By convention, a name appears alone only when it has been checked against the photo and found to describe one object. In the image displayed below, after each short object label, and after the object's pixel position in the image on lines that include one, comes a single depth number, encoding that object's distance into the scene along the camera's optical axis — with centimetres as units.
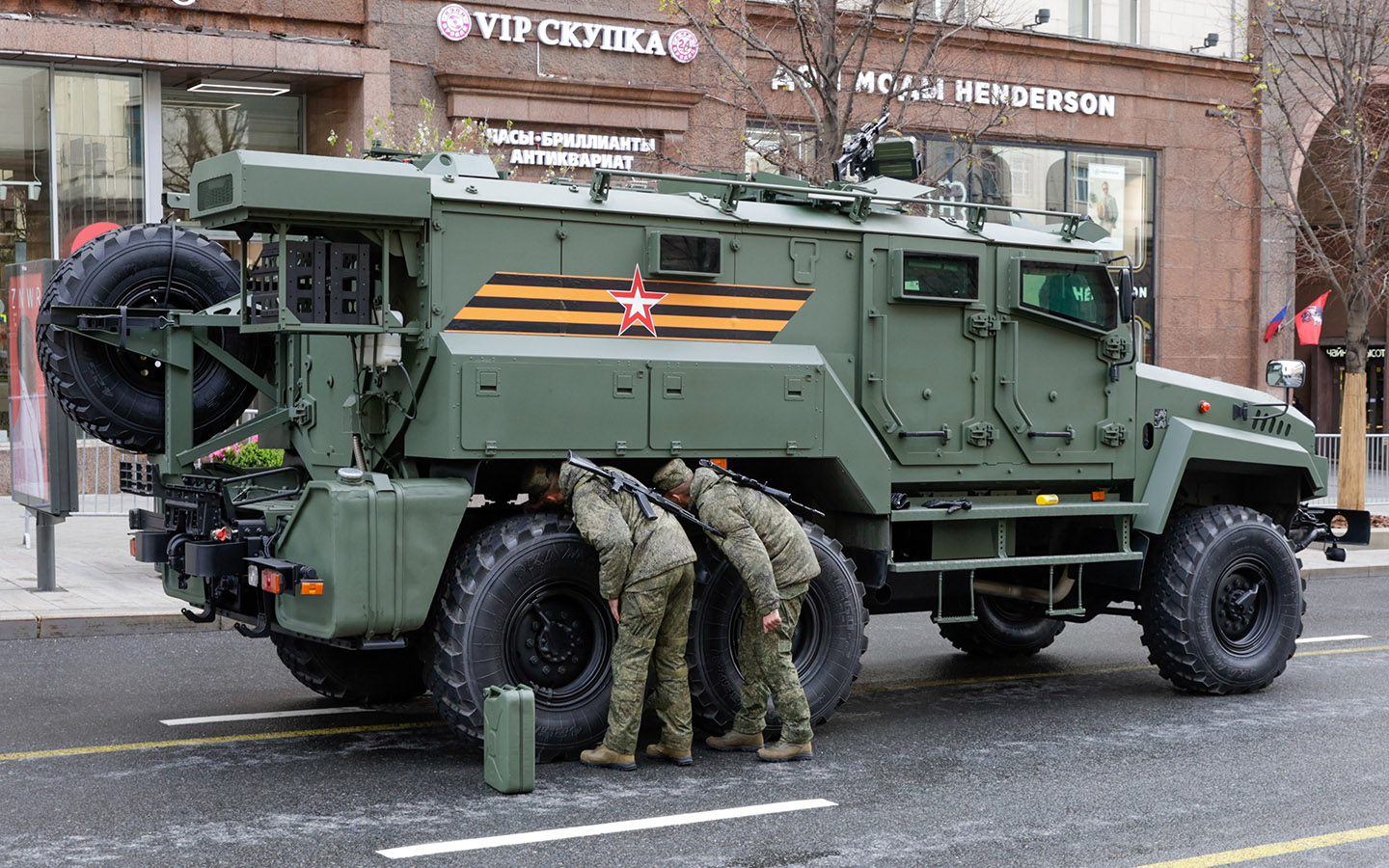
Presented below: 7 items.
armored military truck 758
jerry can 711
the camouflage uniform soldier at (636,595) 752
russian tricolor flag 2788
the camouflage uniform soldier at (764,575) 775
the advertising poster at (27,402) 1215
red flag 2508
